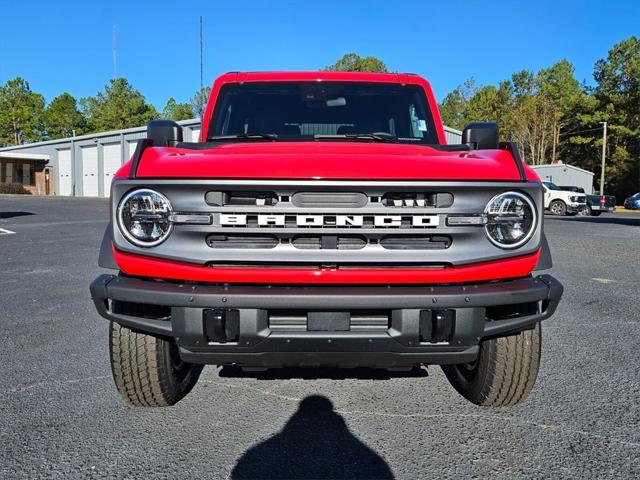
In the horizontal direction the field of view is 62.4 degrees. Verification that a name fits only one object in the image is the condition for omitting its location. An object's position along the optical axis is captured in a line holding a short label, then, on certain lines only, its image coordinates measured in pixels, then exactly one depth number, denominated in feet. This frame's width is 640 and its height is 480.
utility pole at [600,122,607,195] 133.28
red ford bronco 7.47
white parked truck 79.97
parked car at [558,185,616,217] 83.88
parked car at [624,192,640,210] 111.42
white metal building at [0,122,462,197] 140.46
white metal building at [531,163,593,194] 128.47
